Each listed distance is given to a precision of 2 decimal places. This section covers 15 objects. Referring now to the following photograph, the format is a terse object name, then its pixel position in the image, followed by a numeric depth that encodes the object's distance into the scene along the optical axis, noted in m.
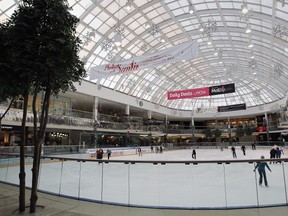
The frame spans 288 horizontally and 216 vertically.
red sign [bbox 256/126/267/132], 48.53
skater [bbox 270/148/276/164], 16.09
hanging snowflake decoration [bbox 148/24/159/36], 26.64
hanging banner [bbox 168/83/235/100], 20.42
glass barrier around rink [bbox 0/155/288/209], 5.34
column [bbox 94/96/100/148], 27.69
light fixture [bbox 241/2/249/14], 16.55
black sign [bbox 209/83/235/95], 20.11
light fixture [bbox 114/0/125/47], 15.36
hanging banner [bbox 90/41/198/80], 12.87
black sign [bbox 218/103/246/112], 37.20
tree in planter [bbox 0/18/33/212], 4.62
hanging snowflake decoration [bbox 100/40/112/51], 27.45
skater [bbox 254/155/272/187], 5.92
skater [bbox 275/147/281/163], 16.73
